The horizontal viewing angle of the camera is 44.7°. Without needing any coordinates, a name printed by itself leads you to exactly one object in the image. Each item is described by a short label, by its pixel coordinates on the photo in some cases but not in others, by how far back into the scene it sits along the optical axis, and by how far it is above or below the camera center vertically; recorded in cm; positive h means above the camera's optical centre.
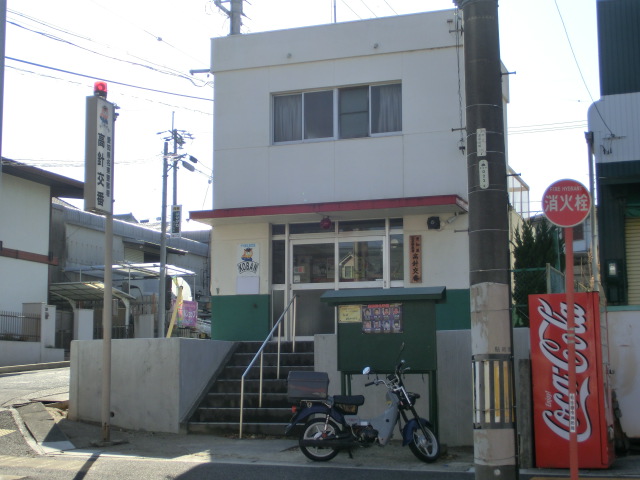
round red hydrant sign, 702 +109
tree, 1377 +128
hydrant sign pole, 674 +98
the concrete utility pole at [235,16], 2077 +829
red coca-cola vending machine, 933 -73
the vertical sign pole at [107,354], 1135 -41
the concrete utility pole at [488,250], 692 +68
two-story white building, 1492 +315
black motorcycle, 986 -130
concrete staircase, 1220 -117
